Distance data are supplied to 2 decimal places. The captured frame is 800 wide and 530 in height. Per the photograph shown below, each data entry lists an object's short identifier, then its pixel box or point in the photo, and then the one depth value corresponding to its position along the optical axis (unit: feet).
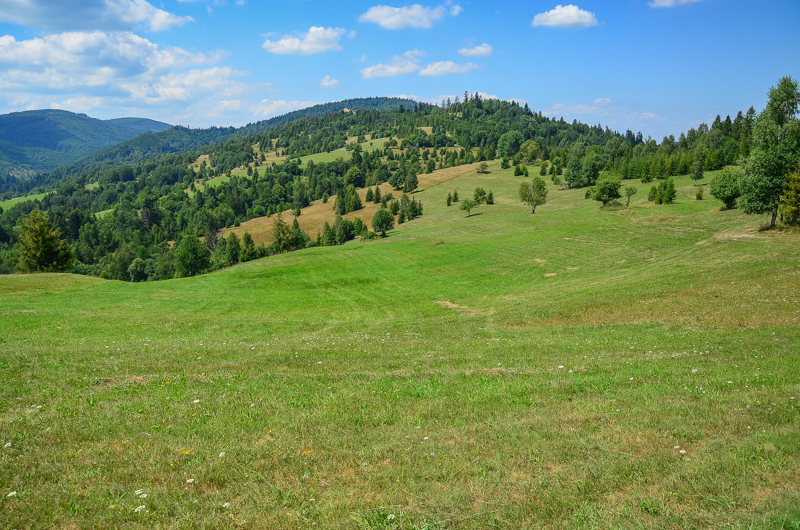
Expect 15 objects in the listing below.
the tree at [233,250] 426.92
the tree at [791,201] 172.96
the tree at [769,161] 183.52
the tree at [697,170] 426.80
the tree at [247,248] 427.33
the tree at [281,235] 410.54
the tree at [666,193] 327.67
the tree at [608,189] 339.16
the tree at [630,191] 355.36
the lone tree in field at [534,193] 410.60
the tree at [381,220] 441.68
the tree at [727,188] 250.78
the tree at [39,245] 222.69
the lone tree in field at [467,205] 457.68
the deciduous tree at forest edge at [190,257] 354.13
